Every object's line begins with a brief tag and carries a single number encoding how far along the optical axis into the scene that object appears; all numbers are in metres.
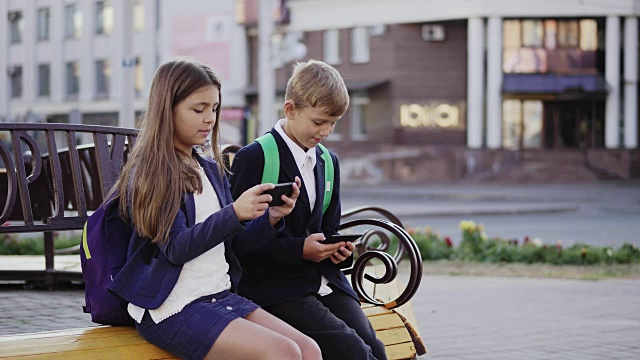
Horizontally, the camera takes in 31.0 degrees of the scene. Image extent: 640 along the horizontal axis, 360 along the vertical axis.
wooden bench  4.10
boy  4.64
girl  3.99
